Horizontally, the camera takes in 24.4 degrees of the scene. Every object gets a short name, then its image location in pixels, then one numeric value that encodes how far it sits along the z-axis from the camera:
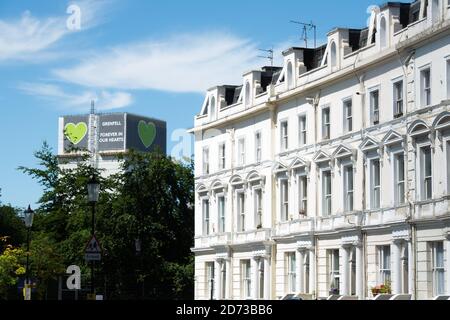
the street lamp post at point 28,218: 52.81
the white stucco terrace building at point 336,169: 43.31
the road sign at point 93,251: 33.97
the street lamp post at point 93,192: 36.69
